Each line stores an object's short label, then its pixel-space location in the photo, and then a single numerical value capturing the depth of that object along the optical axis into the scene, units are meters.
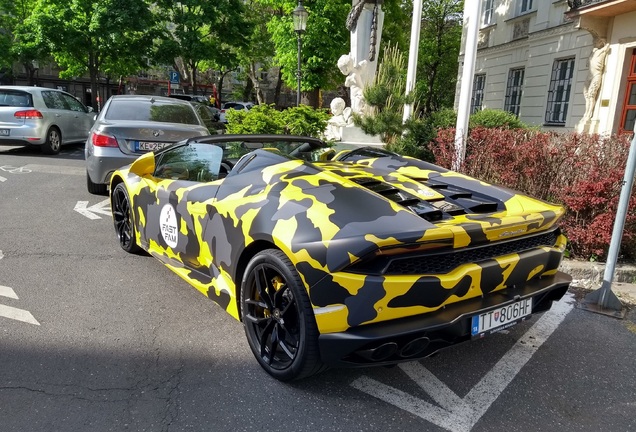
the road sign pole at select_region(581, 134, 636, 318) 3.80
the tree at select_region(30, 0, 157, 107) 19.14
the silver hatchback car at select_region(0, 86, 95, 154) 11.15
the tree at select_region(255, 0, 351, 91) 20.61
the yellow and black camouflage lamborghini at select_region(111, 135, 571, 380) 2.22
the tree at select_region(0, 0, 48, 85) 21.20
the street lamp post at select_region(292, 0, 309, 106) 15.27
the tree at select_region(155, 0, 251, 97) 21.08
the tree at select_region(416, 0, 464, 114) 29.42
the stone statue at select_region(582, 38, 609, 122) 13.20
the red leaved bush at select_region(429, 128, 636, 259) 4.70
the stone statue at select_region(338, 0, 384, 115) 10.95
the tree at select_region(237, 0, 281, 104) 33.06
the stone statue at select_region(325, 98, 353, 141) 10.46
